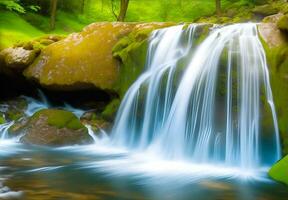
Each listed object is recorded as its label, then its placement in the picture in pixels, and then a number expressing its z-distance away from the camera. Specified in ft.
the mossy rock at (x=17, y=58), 50.85
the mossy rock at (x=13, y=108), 49.93
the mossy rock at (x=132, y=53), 45.34
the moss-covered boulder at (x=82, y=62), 48.52
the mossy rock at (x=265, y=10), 71.24
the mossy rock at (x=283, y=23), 34.05
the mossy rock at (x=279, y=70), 31.25
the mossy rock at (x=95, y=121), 44.60
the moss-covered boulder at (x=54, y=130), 38.87
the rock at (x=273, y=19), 39.25
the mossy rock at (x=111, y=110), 45.18
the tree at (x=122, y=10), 80.51
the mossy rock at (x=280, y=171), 24.83
